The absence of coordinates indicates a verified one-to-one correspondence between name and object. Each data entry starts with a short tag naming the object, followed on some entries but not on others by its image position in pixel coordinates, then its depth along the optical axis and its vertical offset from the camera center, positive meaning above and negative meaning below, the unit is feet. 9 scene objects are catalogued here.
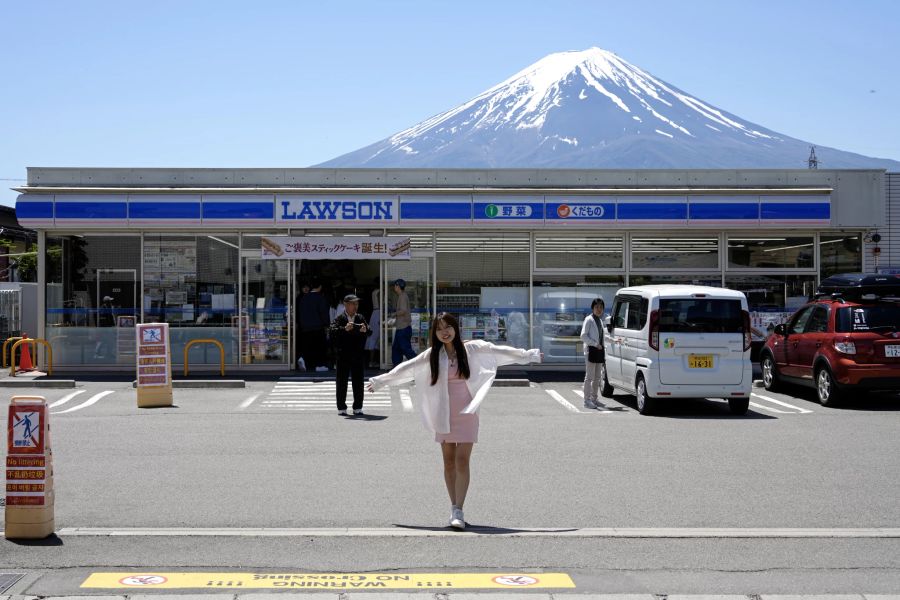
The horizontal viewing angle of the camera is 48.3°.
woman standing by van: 52.08 -2.87
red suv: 50.80 -2.13
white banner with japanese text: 71.41 +3.44
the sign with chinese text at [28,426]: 23.90 -3.15
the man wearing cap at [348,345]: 48.80 -2.41
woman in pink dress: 25.40 -2.30
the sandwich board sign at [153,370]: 51.70 -3.88
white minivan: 48.80 -2.38
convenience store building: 71.20 +3.94
